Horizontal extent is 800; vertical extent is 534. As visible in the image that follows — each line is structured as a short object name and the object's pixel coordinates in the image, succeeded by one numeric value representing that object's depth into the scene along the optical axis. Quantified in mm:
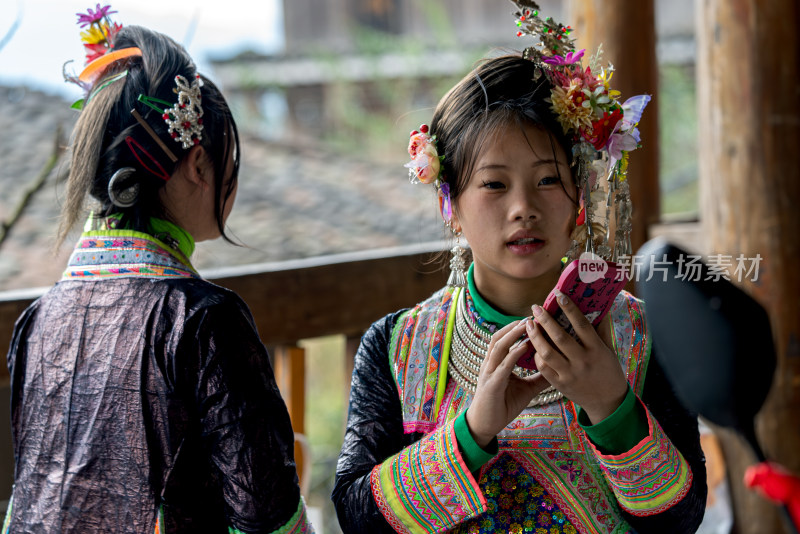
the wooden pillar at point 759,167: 3195
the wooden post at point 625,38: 3205
